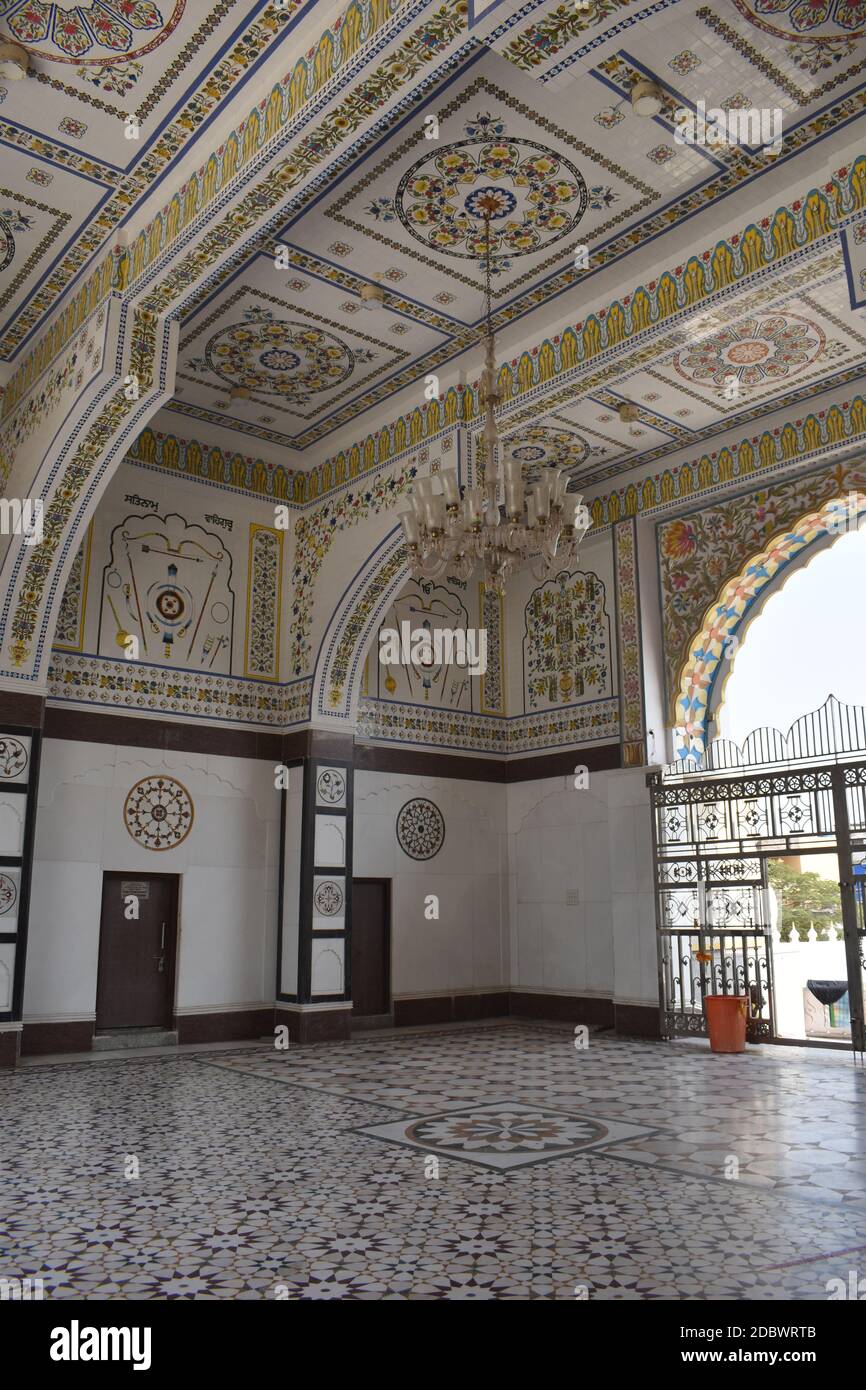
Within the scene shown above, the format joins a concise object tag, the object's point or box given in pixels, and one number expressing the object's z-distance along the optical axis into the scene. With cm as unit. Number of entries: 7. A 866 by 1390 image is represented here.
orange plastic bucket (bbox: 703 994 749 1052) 714
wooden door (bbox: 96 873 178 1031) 741
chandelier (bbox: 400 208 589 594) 505
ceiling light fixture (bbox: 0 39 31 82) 442
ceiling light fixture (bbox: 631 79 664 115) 456
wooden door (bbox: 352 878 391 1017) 875
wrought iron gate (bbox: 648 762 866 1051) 704
